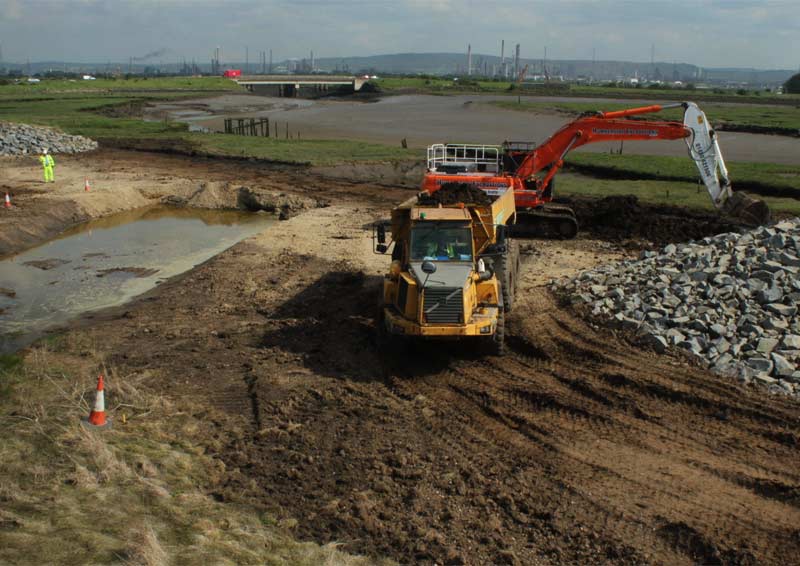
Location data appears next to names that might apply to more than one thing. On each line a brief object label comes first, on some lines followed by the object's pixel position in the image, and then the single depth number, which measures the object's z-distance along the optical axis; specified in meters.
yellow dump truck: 13.01
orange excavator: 21.30
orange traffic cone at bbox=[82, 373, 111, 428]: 10.95
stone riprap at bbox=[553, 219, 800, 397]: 13.34
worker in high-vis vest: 33.91
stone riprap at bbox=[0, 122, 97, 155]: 42.91
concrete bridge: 134.25
